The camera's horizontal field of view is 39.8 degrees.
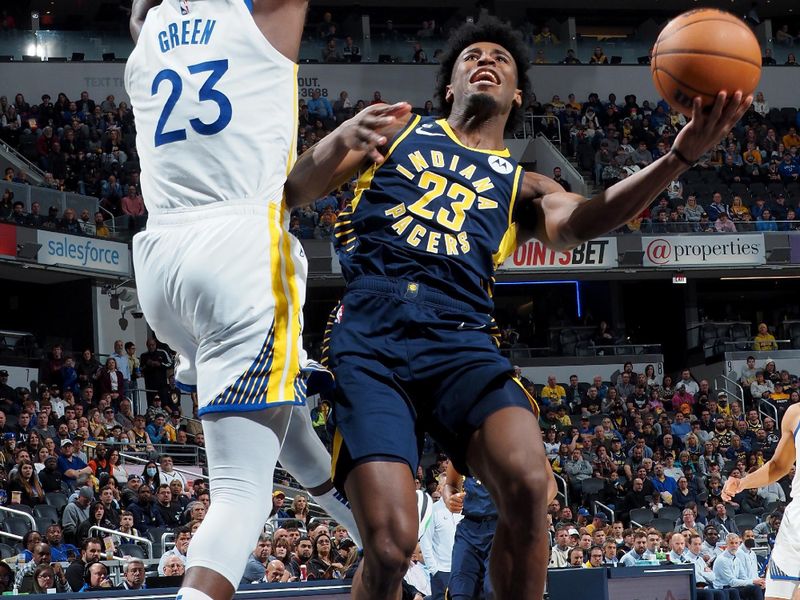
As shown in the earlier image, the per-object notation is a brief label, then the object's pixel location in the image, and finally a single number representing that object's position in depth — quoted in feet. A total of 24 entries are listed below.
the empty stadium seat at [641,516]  57.77
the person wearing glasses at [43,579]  30.19
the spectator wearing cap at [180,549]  33.72
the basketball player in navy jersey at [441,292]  11.94
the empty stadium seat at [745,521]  57.98
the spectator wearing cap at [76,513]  39.63
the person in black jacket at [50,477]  43.21
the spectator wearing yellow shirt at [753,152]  91.35
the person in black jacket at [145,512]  41.93
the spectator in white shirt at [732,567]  45.96
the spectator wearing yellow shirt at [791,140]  93.71
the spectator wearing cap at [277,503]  44.86
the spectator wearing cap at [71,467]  43.78
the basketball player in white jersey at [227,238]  10.75
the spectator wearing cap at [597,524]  50.14
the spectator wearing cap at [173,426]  56.44
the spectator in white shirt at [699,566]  44.91
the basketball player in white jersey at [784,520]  24.52
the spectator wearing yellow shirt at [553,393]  73.77
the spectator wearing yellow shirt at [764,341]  83.66
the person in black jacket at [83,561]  33.09
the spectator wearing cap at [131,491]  43.29
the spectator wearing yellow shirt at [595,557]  42.42
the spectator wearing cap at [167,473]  46.37
